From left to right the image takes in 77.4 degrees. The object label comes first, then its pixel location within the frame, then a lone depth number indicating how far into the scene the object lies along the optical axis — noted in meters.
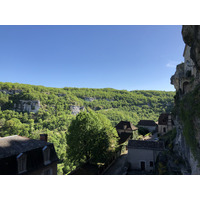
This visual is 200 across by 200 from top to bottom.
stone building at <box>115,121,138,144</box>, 26.14
